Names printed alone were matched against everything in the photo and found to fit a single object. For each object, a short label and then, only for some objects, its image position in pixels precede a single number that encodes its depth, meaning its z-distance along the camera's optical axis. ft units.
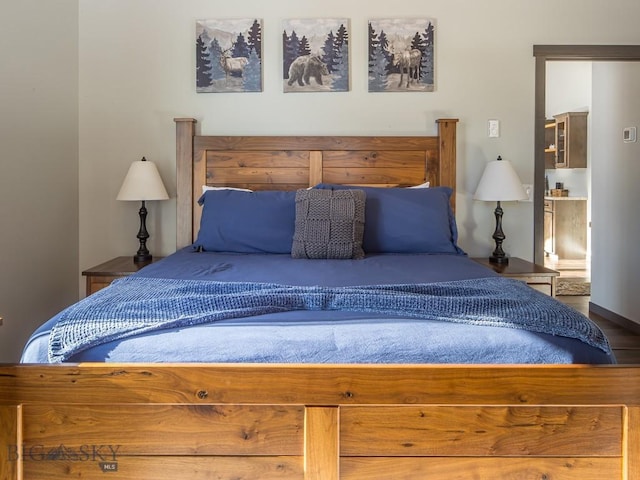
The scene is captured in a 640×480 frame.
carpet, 18.03
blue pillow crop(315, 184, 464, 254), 9.55
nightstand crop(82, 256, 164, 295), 9.80
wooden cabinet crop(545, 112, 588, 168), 22.06
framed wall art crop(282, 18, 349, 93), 11.44
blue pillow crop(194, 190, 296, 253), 9.53
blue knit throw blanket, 4.83
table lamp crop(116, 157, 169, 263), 10.74
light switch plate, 11.56
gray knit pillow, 8.79
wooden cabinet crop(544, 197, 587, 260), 22.22
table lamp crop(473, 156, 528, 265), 10.71
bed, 4.42
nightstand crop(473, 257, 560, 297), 9.96
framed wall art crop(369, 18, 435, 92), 11.44
